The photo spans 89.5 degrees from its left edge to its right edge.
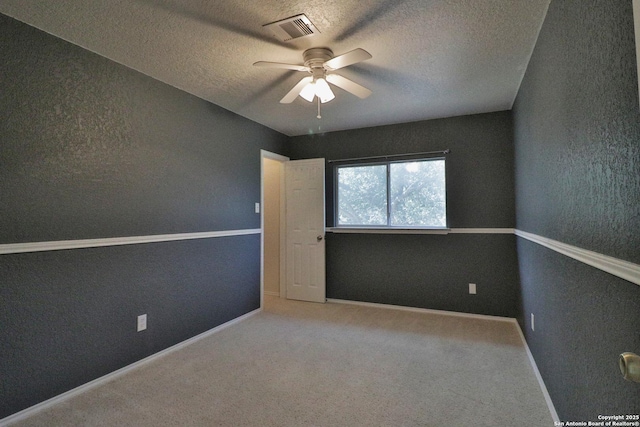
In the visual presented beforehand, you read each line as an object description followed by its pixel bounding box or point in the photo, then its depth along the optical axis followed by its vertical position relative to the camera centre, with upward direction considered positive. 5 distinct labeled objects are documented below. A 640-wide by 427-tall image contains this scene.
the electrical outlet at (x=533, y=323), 2.44 -0.80
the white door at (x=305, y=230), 4.41 -0.12
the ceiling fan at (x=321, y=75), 2.15 +1.05
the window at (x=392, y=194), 3.95 +0.34
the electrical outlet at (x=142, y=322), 2.58 -0.80
